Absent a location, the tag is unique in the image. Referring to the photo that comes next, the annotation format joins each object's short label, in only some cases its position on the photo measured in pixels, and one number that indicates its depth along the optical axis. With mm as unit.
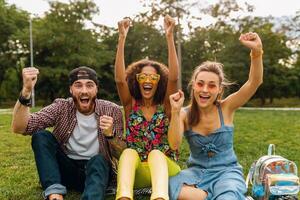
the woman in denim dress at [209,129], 2528
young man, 2551
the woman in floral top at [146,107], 2615
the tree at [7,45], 25553
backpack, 2525
